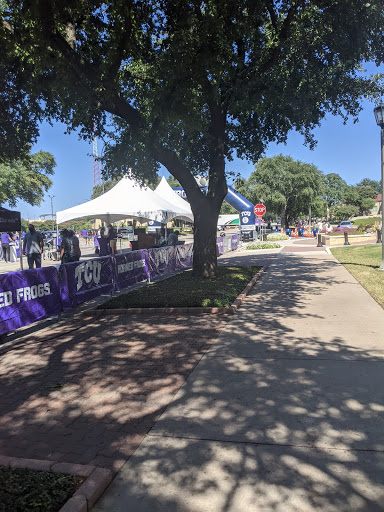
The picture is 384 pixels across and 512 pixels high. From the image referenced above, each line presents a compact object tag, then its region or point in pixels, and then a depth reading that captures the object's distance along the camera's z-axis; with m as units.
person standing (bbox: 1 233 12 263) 23.26
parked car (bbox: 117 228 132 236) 53.69
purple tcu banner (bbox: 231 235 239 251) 27.96
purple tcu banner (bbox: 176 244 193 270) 15.66
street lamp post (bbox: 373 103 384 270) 12.01
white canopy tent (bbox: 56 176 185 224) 17.28
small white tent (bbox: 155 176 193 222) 21.77
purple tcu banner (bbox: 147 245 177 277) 13.25
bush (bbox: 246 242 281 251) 26.95
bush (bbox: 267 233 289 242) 36.62
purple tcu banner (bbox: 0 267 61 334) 6.80
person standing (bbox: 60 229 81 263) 11.89
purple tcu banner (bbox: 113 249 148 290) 11.19
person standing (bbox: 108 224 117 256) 18.53
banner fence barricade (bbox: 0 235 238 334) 6.97
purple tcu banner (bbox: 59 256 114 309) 8.73
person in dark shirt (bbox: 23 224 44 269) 13.38
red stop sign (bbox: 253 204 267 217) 28.25
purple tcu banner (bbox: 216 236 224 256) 23.45
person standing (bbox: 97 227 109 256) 18.48
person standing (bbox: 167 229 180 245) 17.98
